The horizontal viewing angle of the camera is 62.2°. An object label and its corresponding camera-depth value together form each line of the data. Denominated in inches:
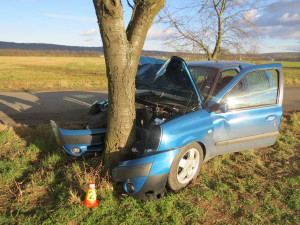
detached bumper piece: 153.3
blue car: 121.2
